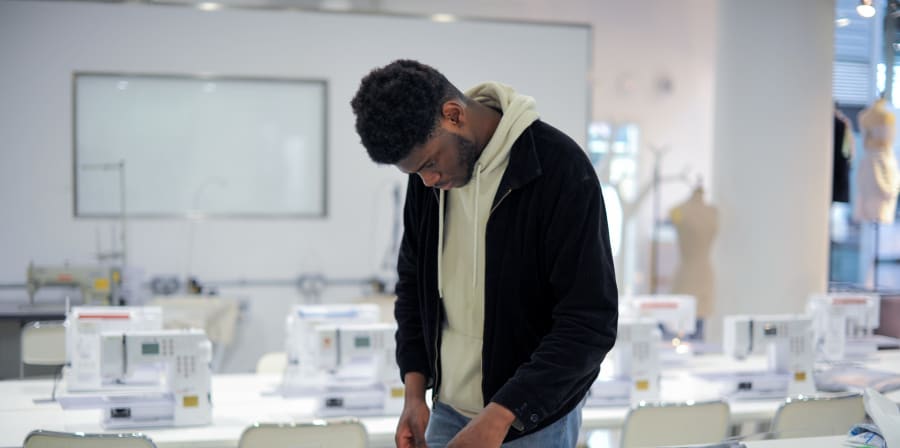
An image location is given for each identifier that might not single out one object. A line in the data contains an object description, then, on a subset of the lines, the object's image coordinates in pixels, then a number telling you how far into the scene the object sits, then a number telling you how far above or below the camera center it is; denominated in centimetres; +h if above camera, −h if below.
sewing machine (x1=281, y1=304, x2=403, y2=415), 347 -67
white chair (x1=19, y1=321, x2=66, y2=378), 416 -68
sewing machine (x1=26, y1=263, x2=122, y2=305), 541 -51
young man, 147 -11
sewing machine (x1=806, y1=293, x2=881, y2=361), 455 -60
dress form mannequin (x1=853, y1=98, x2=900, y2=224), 567 +17
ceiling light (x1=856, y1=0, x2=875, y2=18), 316 +64
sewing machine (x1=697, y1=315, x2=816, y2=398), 391 -62
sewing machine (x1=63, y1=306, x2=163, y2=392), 357 -56
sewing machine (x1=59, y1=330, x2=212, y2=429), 324 -65
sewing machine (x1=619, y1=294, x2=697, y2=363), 435 -54
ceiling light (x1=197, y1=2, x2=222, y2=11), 585 +112
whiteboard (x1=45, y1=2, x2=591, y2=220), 574 +73
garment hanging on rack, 640 +27
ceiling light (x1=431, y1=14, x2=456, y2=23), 620 +113
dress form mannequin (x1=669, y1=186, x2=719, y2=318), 616 -33
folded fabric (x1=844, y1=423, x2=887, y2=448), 185 -47
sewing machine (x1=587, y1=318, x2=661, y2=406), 373 -65
